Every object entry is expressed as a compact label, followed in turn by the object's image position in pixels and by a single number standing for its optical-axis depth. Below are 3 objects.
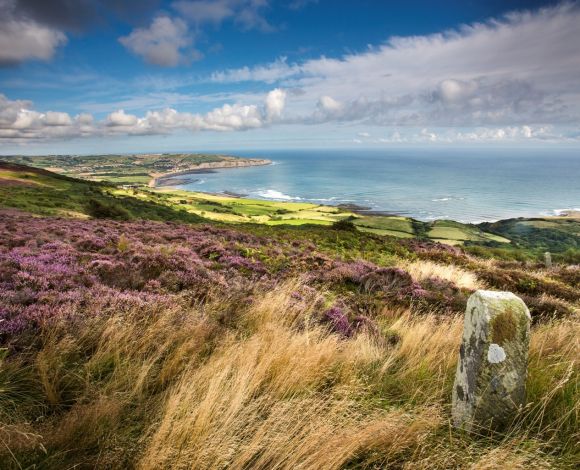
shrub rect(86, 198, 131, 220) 35.03
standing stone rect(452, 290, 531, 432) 2.97
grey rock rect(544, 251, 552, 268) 22.37
